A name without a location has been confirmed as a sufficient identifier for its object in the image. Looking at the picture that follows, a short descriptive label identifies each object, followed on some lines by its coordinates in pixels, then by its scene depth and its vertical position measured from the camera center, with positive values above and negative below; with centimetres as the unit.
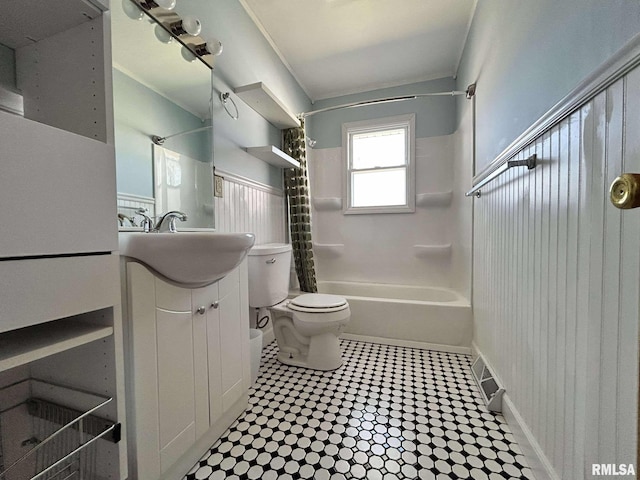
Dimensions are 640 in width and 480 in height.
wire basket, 75 -61
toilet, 164 -52
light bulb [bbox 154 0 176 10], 115 +101
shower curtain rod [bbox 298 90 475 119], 190 +104
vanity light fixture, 117 +101
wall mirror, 106 +54
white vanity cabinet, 77 -47
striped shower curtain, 237 +24
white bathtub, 193 -69
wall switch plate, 155 +29
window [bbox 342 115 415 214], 272 +72
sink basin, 77 -6
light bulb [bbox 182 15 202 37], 127 +102
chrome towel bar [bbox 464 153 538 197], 96 +26
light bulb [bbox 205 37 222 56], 140 +100
